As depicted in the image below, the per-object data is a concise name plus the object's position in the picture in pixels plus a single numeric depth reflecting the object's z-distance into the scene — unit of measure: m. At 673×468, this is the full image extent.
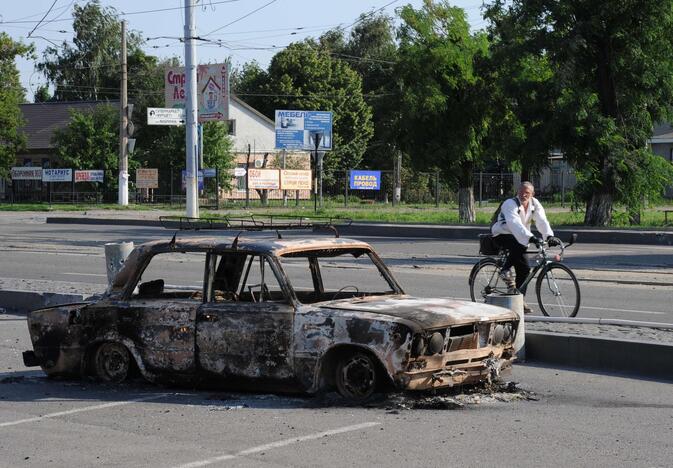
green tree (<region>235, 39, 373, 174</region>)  79.69
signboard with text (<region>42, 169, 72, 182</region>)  60.41
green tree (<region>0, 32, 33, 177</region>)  63.84
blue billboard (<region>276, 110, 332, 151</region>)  59.19
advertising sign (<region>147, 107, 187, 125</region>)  57.31
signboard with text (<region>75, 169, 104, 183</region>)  60.75
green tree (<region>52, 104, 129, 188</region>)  65.88
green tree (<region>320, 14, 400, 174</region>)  86.00
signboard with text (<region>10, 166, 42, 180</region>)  62.41
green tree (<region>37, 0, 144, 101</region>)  92.06
